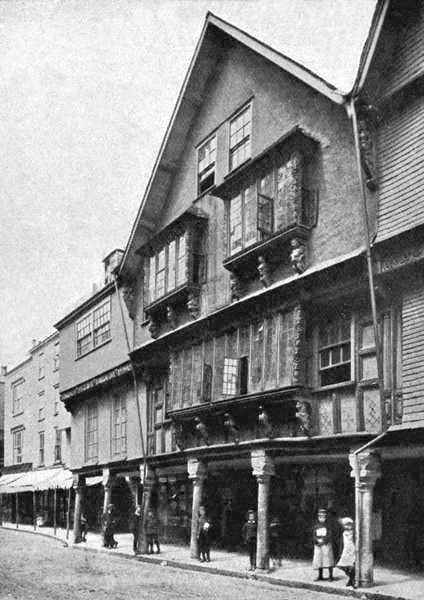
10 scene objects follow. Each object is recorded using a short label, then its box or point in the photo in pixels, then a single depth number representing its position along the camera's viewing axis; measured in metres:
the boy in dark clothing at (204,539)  19.14
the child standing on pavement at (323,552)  15.02
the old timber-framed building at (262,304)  15.71
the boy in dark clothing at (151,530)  22.20
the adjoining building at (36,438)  41.03
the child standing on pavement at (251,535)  16.88
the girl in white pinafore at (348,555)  14.10
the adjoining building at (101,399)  26.88
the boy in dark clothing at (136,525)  22.56
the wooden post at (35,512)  38.81
